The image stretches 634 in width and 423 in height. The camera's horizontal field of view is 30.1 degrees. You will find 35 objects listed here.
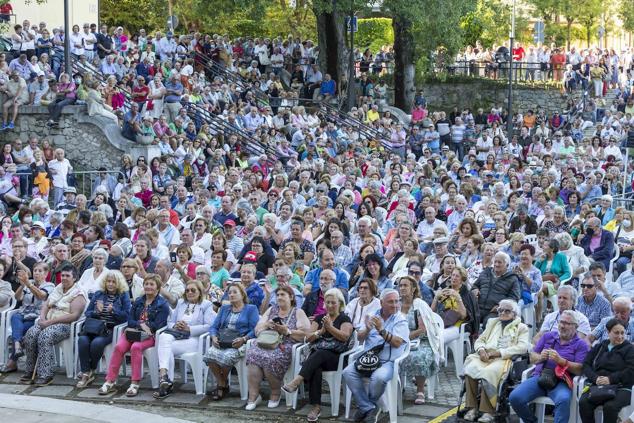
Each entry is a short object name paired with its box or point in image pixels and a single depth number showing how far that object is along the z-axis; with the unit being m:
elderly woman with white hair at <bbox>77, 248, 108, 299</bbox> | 12.94
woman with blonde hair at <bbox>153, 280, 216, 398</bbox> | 11.81
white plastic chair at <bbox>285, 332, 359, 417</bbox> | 10.97
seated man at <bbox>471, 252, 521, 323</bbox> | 12.23
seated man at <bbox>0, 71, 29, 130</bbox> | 23.73
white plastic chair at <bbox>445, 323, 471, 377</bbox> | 11.91
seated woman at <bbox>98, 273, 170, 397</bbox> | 11.92
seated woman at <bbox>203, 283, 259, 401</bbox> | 11.54
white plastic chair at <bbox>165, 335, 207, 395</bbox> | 11.73
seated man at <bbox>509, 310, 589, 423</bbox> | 9.97
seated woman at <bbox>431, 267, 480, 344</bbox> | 11.85
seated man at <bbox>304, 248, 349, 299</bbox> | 12.39
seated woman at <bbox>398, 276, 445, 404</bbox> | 11.19
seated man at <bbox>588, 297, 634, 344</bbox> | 10.20
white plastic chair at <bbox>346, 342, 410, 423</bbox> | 10.59
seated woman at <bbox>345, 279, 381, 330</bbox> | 11.35
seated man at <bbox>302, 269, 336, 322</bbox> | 11.79
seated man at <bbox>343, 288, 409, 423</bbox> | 10.65
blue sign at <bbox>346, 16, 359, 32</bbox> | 31.28
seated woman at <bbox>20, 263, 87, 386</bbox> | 12.39
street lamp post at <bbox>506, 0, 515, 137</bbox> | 32.03
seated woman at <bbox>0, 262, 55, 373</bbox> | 12.78
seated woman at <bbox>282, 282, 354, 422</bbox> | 10.98
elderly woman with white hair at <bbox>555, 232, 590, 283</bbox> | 13.95
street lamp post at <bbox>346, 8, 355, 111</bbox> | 30.88
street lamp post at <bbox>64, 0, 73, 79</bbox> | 23.11
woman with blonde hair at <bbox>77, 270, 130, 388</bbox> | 12.23
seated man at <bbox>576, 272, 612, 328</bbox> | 11.29
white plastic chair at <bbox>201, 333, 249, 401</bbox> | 11.57
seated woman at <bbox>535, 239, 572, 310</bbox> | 13.45
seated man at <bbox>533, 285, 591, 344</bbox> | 10.45
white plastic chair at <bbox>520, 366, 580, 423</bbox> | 9.97
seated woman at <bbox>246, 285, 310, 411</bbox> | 11.27
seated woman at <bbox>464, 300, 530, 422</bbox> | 10.44
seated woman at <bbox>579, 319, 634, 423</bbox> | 9.70
